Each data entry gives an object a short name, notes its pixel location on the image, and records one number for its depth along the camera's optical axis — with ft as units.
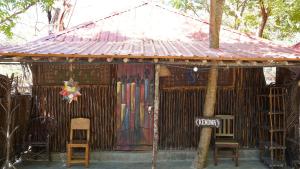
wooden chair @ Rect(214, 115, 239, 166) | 29.45
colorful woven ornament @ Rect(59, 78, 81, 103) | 27.02
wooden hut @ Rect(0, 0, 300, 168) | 29.32
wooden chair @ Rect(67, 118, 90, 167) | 27.22
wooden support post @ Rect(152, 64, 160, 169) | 23.53
